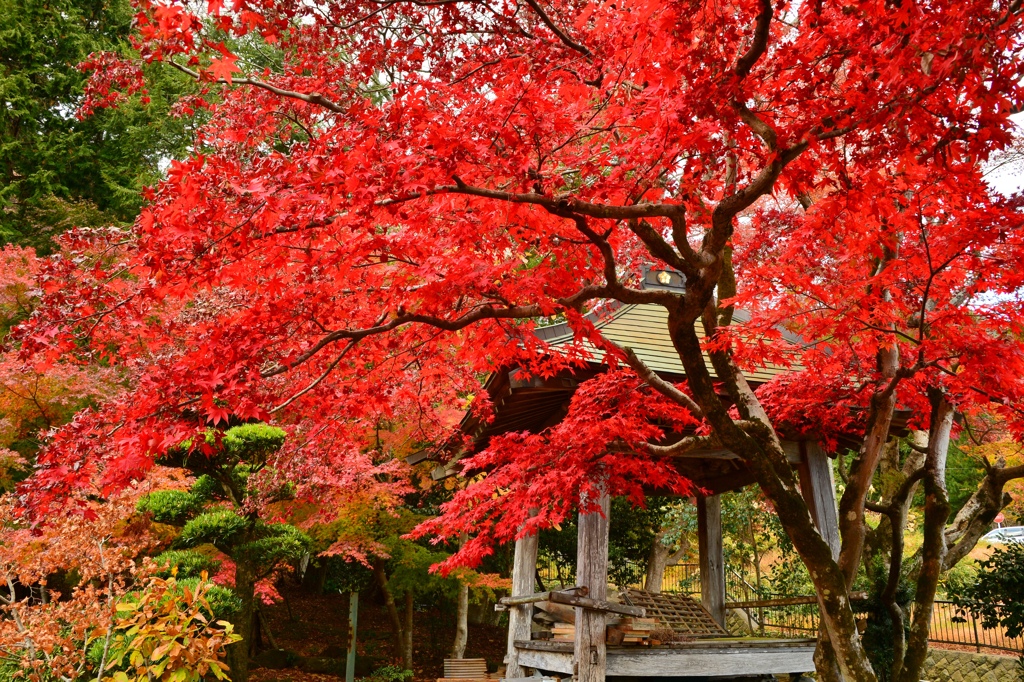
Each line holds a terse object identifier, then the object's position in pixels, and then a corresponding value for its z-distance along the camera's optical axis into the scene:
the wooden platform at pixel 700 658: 6.64
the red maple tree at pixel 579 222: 3.58
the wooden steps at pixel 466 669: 11.52
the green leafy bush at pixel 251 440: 8.69
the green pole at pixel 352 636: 11.63
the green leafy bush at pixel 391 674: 12.79
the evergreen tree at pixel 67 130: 15.20
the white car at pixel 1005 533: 20.17
